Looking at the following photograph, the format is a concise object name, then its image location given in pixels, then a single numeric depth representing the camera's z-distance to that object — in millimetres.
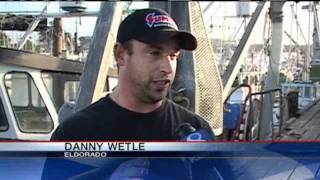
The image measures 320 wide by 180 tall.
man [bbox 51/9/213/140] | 1971
